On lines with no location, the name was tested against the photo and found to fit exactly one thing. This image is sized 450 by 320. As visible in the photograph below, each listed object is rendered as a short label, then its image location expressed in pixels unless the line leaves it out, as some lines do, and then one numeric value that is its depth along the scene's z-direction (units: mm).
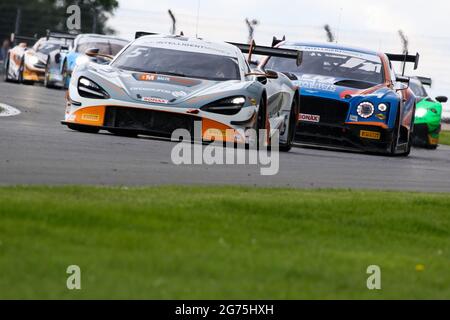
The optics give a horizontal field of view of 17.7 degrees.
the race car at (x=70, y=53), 31047
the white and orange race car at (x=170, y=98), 14891
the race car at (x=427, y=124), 23391
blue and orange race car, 17812
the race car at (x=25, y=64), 34188
